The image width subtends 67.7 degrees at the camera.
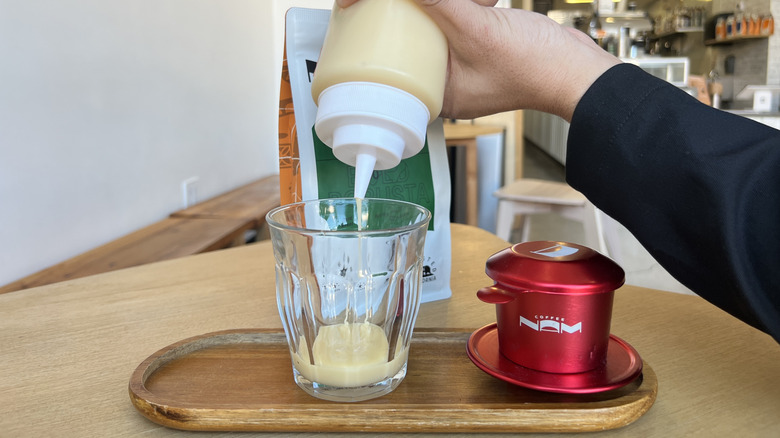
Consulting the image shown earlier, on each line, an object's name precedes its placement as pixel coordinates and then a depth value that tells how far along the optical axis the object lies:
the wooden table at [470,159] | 2.29
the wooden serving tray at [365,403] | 0.34
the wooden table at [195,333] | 0.36
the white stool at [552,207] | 1.87
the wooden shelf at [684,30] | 5.74
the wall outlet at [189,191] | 1.68
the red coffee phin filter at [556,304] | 0.37
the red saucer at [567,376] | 0.36
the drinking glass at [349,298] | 0.37
